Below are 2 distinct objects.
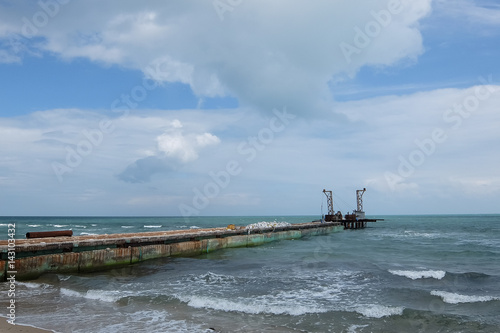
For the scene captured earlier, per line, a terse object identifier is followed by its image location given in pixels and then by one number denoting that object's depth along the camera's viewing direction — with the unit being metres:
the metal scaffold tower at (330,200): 84.88
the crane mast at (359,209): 84.69
